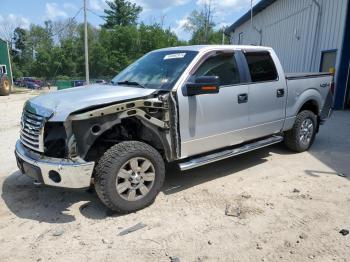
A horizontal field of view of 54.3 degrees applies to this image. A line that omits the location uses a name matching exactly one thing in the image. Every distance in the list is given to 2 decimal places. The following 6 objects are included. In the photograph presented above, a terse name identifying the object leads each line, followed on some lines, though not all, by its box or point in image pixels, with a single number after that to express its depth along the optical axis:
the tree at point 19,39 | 75.12
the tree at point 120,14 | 59.72
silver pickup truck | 3.80
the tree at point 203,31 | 53.56
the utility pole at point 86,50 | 23.14
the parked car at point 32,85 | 42.77
